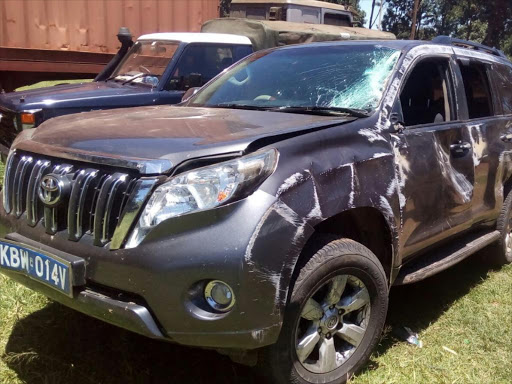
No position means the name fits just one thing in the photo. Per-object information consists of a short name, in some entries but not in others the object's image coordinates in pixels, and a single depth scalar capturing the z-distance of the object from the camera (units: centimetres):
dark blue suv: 577
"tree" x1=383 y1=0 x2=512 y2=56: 3594
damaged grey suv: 226
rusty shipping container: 806
